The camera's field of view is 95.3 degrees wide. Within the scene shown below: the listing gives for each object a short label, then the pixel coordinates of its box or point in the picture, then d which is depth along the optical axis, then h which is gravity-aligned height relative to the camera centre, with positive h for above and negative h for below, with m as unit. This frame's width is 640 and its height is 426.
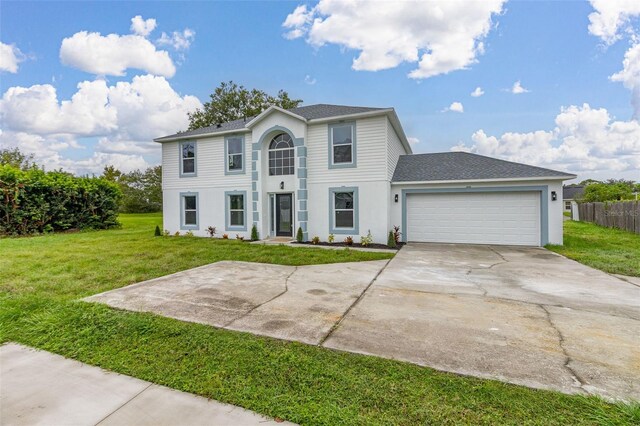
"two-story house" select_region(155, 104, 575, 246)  10.53 +0.97
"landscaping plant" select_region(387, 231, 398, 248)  10.33 -1.15
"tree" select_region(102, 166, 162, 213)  38.55 +3.41
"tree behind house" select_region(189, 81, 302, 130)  26.17 +9.74
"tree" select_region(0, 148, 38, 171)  30.34 +6.09
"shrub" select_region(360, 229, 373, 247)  10.67 -1.10
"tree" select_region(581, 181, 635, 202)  24.81 +1.21
